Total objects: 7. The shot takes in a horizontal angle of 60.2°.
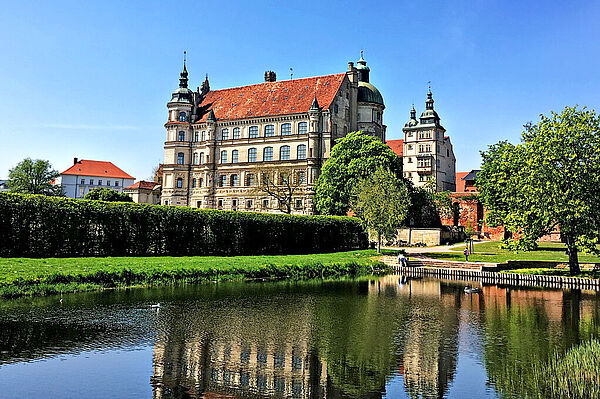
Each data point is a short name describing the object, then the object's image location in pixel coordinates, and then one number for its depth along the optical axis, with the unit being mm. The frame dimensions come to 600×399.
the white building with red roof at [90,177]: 115812
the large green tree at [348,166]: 58094
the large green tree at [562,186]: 29438
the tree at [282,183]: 68625
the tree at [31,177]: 90938
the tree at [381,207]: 44875
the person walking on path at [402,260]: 38953
